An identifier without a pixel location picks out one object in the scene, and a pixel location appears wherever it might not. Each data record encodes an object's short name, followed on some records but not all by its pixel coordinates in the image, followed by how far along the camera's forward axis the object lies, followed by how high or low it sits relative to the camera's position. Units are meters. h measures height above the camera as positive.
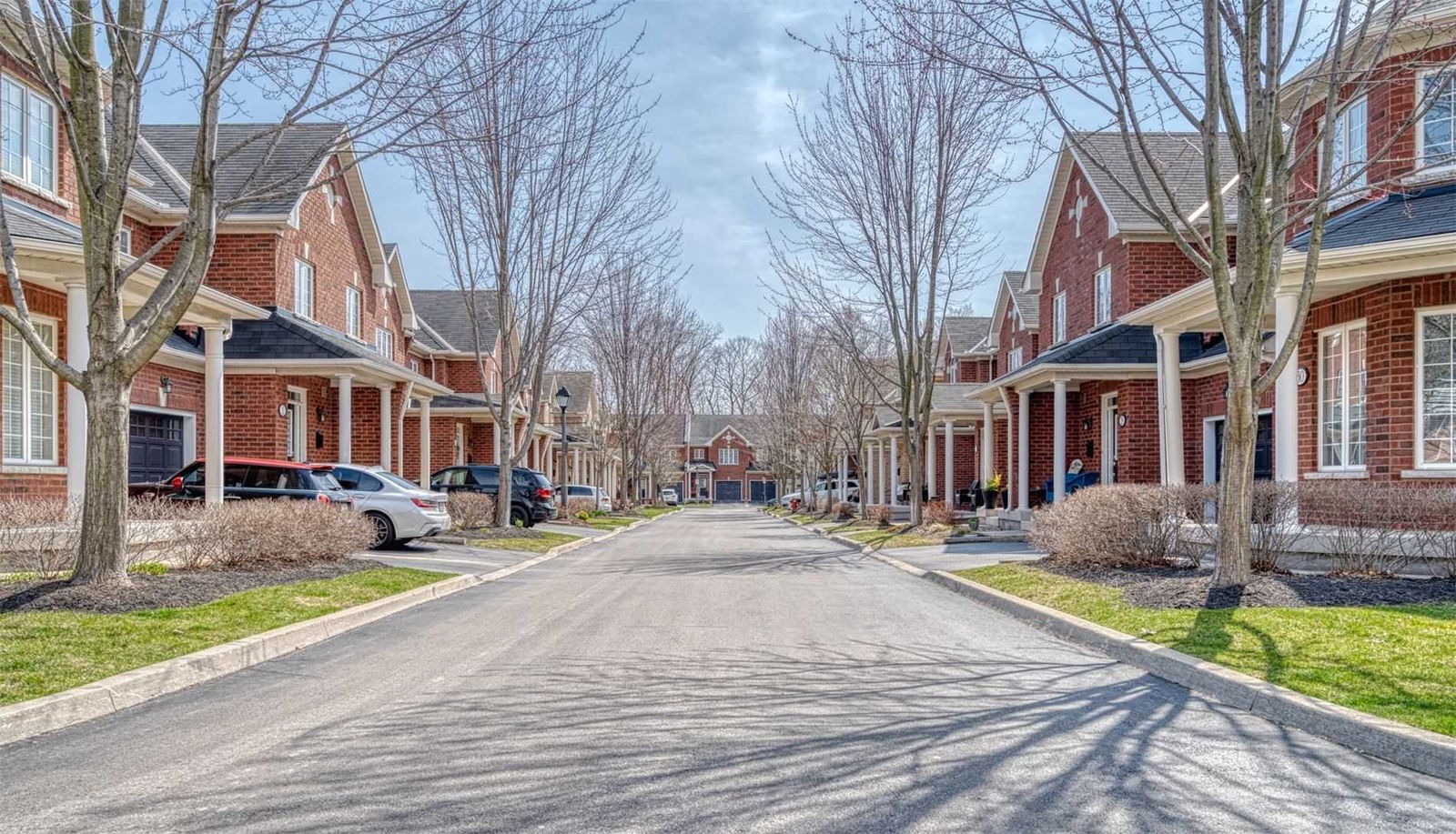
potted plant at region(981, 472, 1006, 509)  30.06 -1.58
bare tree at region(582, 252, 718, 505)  39.28 +2.72
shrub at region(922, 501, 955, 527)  27.83 -2.13
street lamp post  32.20 +0.94
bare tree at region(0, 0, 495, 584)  9.61 +2.14
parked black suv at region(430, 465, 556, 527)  28.08 -1.38
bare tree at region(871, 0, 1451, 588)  9.91 +2.48
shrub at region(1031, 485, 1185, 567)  12.65 -1.10
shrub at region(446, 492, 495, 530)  22.88 -1.62
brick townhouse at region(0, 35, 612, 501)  15.23 +1.91
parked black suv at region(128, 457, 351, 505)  17.73 -0.78
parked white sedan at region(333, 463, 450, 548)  18.69 -1.22
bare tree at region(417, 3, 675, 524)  20.92 +4.44
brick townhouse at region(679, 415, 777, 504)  107.38 -3.75
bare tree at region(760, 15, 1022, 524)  22.22 +4.95
